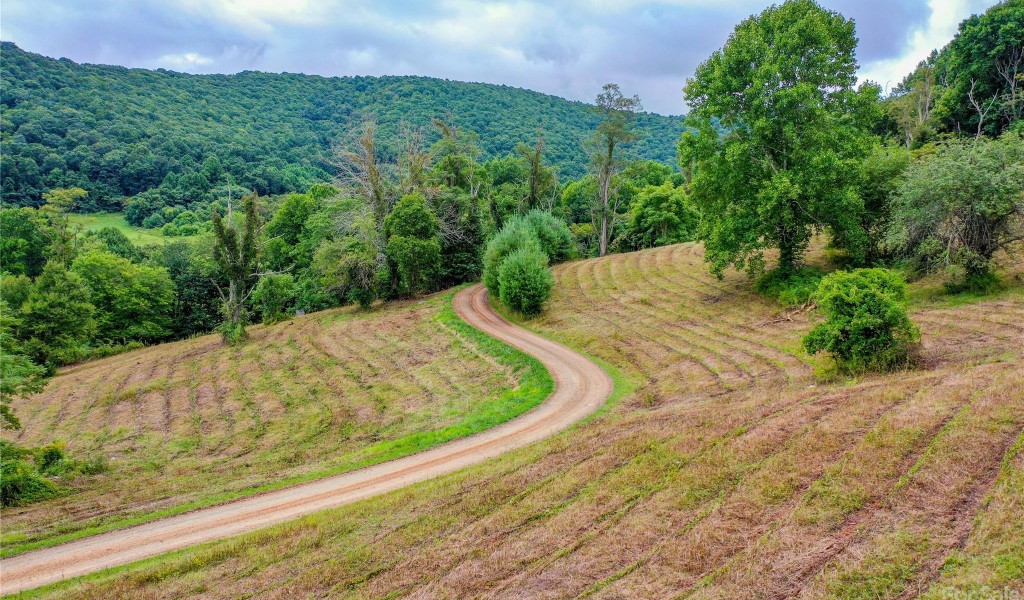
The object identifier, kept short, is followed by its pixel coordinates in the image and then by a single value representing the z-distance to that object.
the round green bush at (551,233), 48.91
